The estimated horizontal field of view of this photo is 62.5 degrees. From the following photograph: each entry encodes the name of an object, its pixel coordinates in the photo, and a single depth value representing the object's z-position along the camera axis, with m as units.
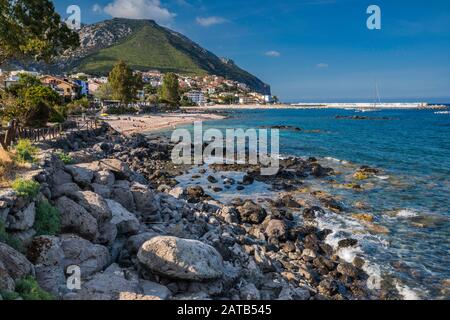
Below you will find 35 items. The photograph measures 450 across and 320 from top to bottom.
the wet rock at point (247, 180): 31.88
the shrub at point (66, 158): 17.85
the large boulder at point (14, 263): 7.38
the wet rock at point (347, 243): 18.39
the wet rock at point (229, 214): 20.96
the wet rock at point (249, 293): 10.99
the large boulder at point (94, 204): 11.55
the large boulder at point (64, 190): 11.95
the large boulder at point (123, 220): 12.41
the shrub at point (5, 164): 11.04
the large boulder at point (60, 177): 13.07
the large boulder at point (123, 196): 15.22
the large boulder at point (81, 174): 14.46
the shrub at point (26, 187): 9.40
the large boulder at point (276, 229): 18.75
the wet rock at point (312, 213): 22.91
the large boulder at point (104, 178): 15.45
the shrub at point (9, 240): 8.23
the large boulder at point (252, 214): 21.53
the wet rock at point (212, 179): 32.62
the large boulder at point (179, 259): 9.72
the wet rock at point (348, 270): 15.59
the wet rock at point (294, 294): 12.12
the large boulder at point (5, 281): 6.70
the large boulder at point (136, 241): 11.34
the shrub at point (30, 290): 6.89
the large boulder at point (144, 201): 16.15
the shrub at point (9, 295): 6.48
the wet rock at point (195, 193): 25.88
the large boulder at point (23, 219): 8.92
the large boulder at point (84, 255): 9.38
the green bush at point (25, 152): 13.24
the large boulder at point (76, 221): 10.82
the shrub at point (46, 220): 9.95
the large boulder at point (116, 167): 17.20
